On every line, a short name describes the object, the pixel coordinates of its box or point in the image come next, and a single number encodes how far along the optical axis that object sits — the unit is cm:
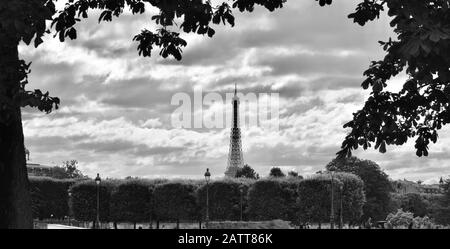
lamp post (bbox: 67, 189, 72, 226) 8775
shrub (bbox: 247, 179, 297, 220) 8162
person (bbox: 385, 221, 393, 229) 7066
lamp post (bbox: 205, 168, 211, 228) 6472
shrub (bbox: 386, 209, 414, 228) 6896
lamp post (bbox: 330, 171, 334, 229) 7549
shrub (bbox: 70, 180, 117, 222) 8644
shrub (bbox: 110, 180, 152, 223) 8531
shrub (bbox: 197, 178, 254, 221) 8412
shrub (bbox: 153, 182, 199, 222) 8581
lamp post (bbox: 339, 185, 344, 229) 7732
